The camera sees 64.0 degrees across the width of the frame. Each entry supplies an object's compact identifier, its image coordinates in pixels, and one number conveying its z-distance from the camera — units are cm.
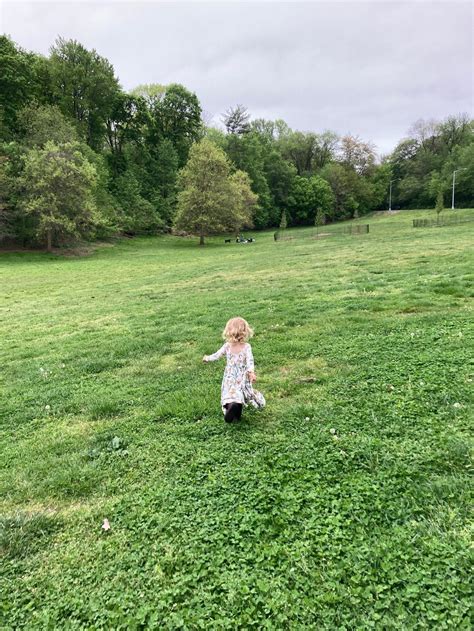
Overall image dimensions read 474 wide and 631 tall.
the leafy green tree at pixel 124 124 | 4819
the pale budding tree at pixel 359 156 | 6800
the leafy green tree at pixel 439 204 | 3716
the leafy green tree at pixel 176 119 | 5234
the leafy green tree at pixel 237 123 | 5838
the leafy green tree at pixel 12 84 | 3353
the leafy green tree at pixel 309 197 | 6016
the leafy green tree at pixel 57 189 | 2756
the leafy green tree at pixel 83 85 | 4066
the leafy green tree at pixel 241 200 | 3625
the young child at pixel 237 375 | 382
